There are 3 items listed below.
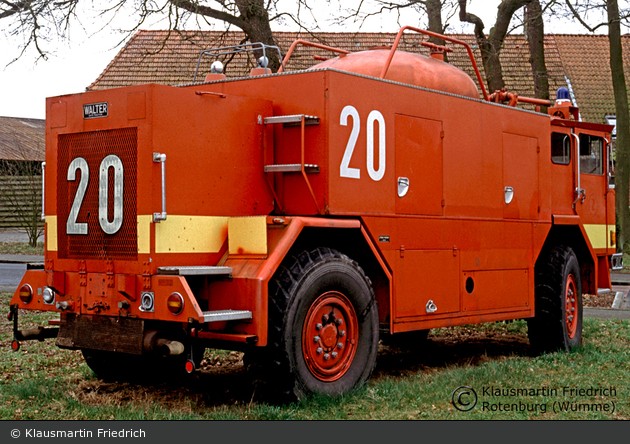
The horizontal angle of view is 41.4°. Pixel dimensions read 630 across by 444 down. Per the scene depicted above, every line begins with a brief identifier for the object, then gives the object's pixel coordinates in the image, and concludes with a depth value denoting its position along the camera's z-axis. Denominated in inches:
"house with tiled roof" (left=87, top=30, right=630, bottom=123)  1154.0
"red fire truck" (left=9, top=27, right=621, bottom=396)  242.5
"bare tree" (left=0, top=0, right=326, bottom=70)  663.8
